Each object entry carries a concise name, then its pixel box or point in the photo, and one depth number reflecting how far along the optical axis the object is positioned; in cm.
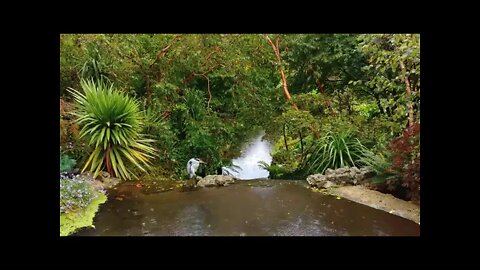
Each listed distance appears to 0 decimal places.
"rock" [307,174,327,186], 535
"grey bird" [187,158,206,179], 568
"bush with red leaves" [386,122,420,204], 403
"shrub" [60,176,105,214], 393
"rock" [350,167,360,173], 527
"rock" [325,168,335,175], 538
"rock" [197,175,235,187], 540
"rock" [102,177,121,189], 535
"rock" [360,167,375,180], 520
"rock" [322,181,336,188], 520
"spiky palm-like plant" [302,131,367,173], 593
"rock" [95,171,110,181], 551
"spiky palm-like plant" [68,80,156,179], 558
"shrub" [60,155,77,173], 501
